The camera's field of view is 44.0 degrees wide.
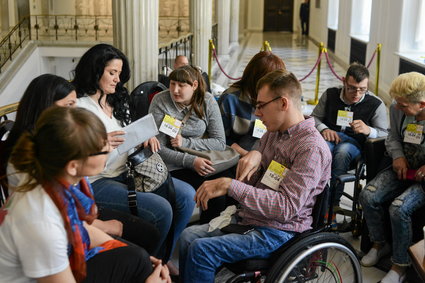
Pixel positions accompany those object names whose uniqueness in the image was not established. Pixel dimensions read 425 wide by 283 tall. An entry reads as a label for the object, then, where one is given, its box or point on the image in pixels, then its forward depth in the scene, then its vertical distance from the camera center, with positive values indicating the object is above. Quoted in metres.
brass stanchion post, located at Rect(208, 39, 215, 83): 10.26 -0.78
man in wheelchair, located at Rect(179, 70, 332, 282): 2.34 -0.78
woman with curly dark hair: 2.93 -0.66
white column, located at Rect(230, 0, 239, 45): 21.12 -0.31
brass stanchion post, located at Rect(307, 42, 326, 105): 9.72 -1.46
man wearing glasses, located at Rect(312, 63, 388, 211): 3.94 -0.78
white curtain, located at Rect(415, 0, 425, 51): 9.00 -0.19
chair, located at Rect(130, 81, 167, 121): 4.38 -0.67
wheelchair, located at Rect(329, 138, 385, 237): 3.51 -1.03
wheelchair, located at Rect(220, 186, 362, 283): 2.23 -1.08
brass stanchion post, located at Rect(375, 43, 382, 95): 9.42 -0.75
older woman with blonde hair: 3.15 -1.02
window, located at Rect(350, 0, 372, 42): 14.95 -0.06
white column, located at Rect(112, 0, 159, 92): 5.07 -0.21
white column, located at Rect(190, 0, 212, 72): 10.66 -0.31
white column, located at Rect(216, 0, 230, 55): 17.02 -0.38
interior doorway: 32.44 +0.01
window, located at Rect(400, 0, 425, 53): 9.06 -0.18
